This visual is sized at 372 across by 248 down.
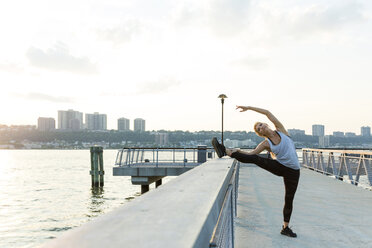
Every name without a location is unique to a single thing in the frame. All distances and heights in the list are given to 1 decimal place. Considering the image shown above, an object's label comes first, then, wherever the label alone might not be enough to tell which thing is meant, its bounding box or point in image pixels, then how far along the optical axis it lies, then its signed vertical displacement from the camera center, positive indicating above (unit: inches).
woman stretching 186.4 -10.0
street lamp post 1015.6 +124.9
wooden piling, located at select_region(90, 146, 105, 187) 1259.8 -107.5
